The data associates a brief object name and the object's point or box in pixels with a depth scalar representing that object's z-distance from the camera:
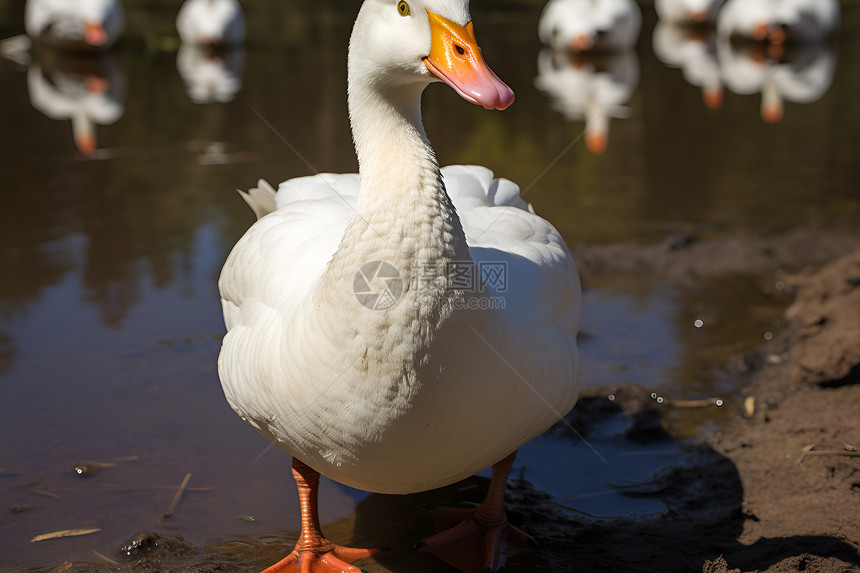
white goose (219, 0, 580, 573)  2.31
